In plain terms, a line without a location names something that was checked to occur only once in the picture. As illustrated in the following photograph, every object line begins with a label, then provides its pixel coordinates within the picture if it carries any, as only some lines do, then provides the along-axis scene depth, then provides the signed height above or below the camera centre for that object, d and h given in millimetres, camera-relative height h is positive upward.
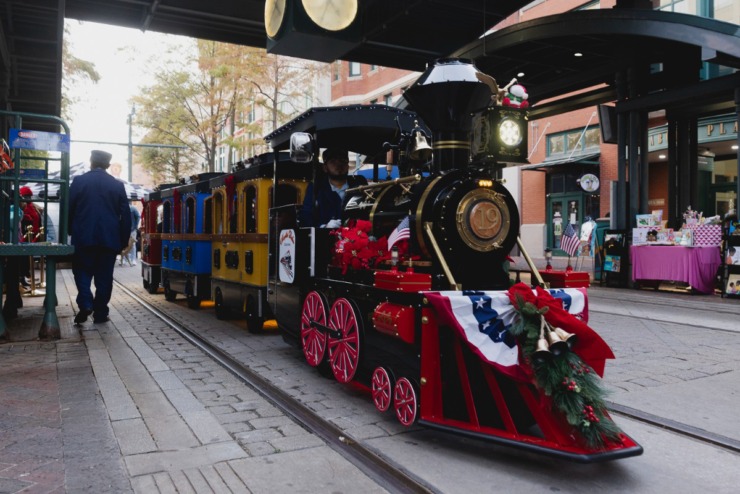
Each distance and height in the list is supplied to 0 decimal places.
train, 3119 -312
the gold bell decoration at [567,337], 3082 -488
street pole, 27031 +5817
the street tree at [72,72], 22500 +6806
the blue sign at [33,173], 7163 +881
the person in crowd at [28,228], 11141 +275
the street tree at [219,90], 22297 +6255
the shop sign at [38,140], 5957 +1075
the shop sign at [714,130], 17109 +3568
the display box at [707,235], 11727 +230
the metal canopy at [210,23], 9539 +4008
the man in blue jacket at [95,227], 7367 +189
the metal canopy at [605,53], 11273 +4543
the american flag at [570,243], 7612 +30
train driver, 5539 +503
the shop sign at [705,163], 19188 +2776
